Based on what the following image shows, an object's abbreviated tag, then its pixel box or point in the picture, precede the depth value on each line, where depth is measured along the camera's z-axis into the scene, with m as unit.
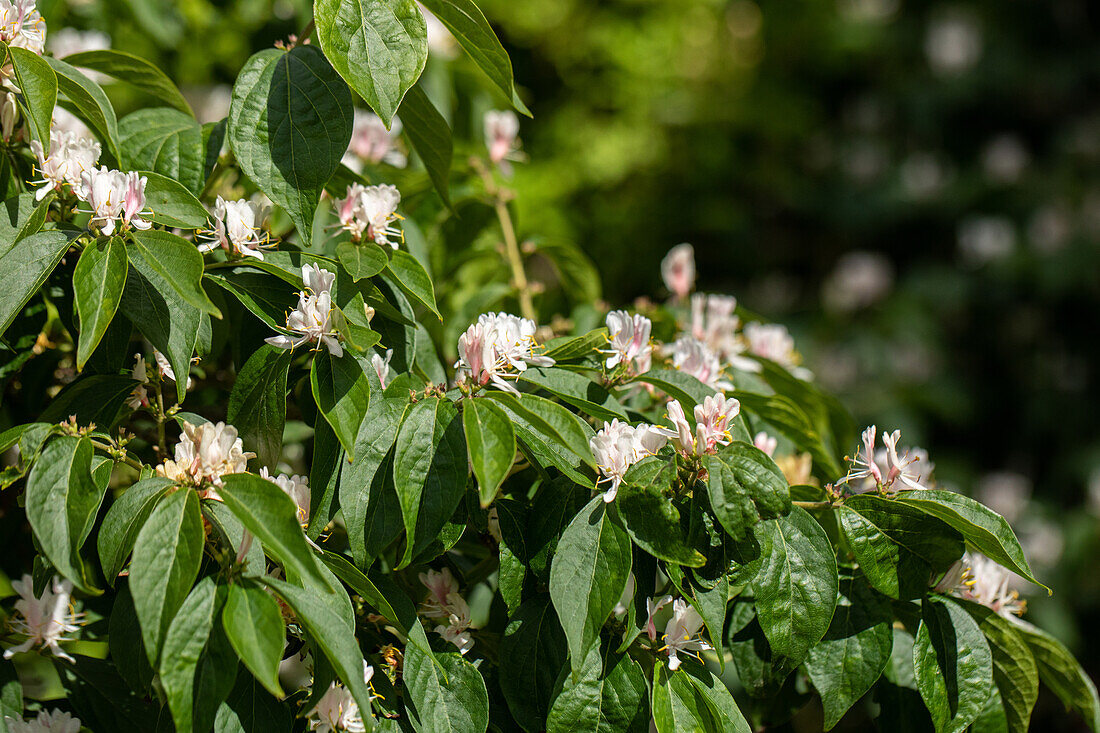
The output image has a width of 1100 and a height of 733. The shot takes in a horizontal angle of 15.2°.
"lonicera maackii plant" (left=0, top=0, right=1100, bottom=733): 1.49
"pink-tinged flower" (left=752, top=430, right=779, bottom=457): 1.65
